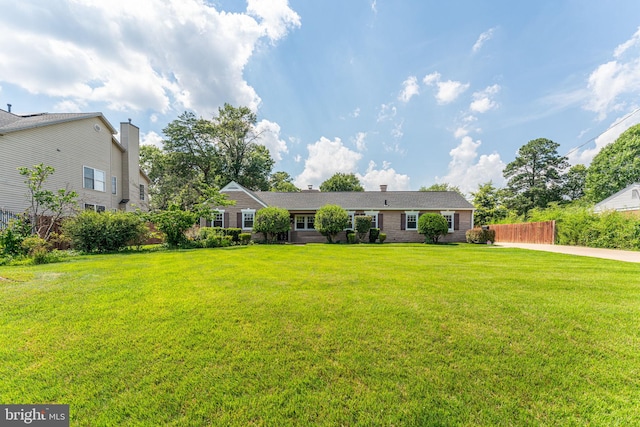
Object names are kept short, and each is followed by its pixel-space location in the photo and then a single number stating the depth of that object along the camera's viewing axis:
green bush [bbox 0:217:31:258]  8.09
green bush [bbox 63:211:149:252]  10.69
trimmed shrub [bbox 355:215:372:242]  18.84
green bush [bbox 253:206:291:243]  17.68
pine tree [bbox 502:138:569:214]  35.19
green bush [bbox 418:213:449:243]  17.75
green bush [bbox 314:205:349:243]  17.98
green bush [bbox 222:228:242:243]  17.45
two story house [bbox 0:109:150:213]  13.12
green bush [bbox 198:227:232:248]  13.87
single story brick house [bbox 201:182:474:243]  19.64
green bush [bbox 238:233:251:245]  16.94
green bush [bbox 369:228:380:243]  19.05
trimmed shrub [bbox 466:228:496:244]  18.50
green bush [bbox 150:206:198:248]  13.02
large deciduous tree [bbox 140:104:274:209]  28.50
